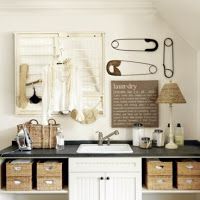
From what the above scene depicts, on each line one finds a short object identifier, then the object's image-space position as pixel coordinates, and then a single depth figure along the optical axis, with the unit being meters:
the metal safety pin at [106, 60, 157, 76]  3.15
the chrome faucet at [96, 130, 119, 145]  3.05
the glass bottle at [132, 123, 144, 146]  3.02
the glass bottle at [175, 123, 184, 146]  3.04
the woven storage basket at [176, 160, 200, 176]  2.63
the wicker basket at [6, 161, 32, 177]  2.63
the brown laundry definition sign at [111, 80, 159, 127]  3.14
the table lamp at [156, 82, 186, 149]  2.87
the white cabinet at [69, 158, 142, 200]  2.61
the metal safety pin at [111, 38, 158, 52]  3.14
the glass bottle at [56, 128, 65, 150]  2.88
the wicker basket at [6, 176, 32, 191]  2.63
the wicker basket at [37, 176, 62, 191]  2.63
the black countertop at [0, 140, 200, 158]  2.60
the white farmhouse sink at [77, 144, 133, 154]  2.96
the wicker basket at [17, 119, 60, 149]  2.91
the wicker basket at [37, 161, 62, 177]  2.63
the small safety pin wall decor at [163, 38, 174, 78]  3.15
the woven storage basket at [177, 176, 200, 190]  2.62
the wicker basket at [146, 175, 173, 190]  2.63
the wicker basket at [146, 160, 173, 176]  2.63
